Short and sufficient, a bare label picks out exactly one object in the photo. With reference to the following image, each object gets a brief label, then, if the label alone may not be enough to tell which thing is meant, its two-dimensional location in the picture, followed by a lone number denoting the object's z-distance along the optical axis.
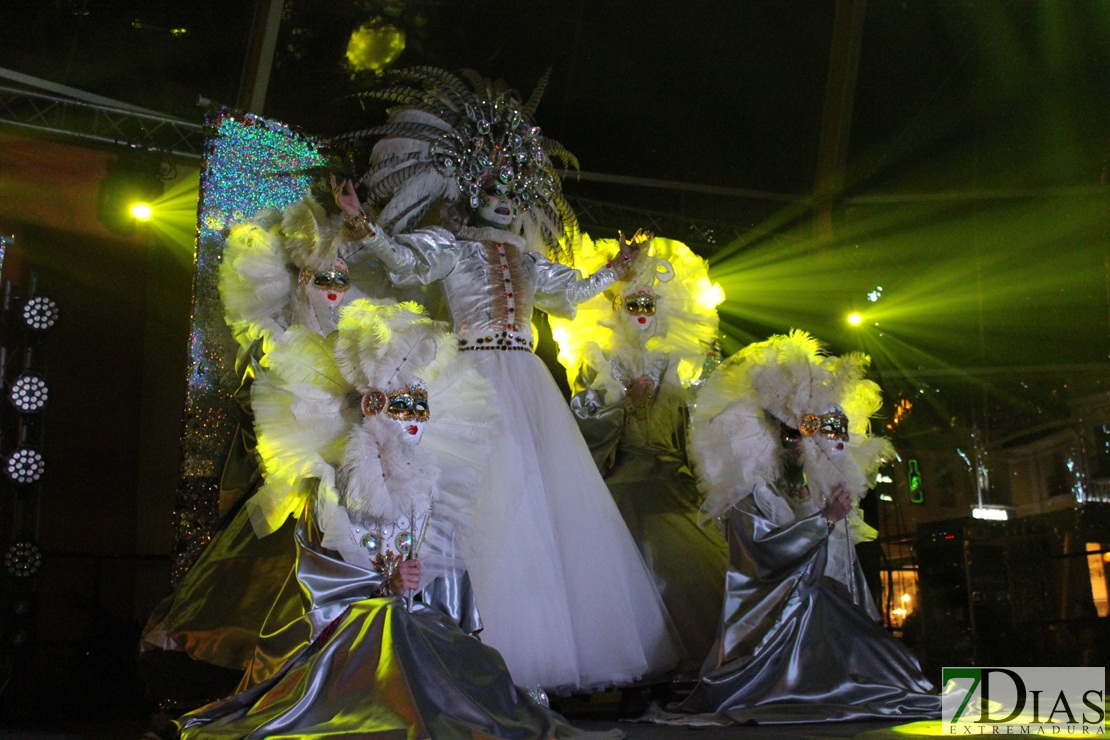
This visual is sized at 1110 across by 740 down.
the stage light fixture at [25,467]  5.72
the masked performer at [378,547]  3.06
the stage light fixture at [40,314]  5.90
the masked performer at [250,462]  3.77
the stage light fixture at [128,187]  6.26
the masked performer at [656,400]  4.70
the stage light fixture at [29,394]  5.80
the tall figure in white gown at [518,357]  3.95
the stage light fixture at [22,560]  5.59
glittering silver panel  4.47
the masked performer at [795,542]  4.04
